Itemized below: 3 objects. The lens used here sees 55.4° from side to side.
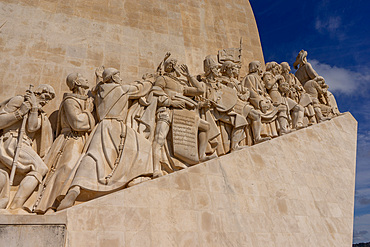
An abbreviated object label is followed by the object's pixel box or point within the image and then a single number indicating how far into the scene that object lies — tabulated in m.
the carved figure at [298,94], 9.79
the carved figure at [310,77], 10.52
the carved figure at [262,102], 8.42
